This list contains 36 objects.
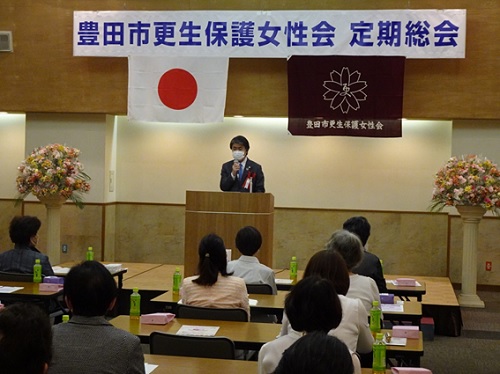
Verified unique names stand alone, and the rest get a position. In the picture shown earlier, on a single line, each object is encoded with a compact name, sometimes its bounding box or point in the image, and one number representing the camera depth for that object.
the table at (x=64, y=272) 7.17
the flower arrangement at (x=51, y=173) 9.46
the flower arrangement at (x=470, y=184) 8.95
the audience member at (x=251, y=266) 6.11
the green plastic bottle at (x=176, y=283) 6.08
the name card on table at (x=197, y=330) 4.39
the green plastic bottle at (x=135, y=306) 4.86
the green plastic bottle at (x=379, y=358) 3.67
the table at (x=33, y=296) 5.74
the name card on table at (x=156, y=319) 4.64
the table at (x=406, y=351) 4.15
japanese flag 10.37
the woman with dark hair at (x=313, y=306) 2.86
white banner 9.99
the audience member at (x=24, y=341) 1.91
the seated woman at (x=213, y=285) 5.04
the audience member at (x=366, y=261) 6.15
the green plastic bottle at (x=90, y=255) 7.32
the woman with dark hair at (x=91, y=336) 2.90
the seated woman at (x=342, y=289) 3.85
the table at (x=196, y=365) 3.62
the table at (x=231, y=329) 4.25
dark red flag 10.02
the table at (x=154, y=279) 8.62
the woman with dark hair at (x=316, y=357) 1.73
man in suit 8.38
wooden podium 7.71
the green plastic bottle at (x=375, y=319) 4.50
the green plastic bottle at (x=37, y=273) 6.28
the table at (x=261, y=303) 5.49
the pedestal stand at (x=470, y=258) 9.23
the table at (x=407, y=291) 6.86
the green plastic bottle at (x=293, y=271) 7.29
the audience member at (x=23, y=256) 6.45
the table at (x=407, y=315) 5.26
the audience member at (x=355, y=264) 4.77
